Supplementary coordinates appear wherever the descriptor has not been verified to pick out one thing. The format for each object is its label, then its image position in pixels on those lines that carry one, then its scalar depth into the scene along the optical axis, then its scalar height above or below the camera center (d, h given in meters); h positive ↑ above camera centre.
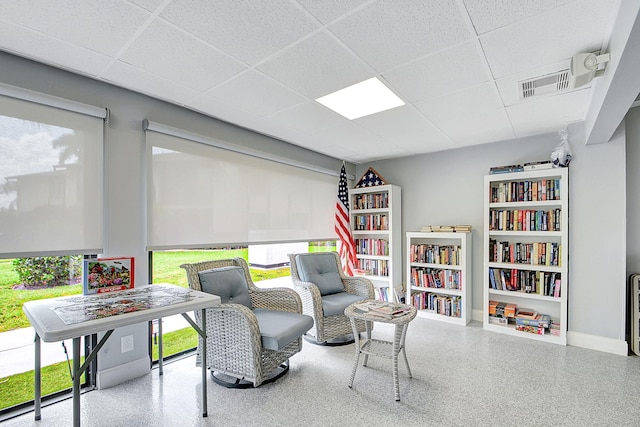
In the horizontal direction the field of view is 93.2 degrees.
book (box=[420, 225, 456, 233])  4.22 -0.24
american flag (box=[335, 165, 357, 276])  4.82 -0.28
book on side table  2.49 -0.84
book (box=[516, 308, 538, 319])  3.66 -1.27
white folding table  1.52 -0.59
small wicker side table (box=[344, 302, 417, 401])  2.32 -0.94
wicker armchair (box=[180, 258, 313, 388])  2.38 -0.98
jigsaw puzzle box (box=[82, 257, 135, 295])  2.29 -0.49
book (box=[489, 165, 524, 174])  3.71 +0.53
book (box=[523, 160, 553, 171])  3.52 +0.54
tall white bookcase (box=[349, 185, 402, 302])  4.68 -0.38
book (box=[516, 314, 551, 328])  3.53 -1.30
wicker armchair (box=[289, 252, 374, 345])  3.22 -0.94
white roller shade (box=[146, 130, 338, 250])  2.83 +0.17
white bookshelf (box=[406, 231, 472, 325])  4.07 -0.90
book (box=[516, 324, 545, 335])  3.53 -1.39
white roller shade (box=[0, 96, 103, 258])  2.07 +0.24
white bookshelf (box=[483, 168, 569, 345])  3.43 -0.40
